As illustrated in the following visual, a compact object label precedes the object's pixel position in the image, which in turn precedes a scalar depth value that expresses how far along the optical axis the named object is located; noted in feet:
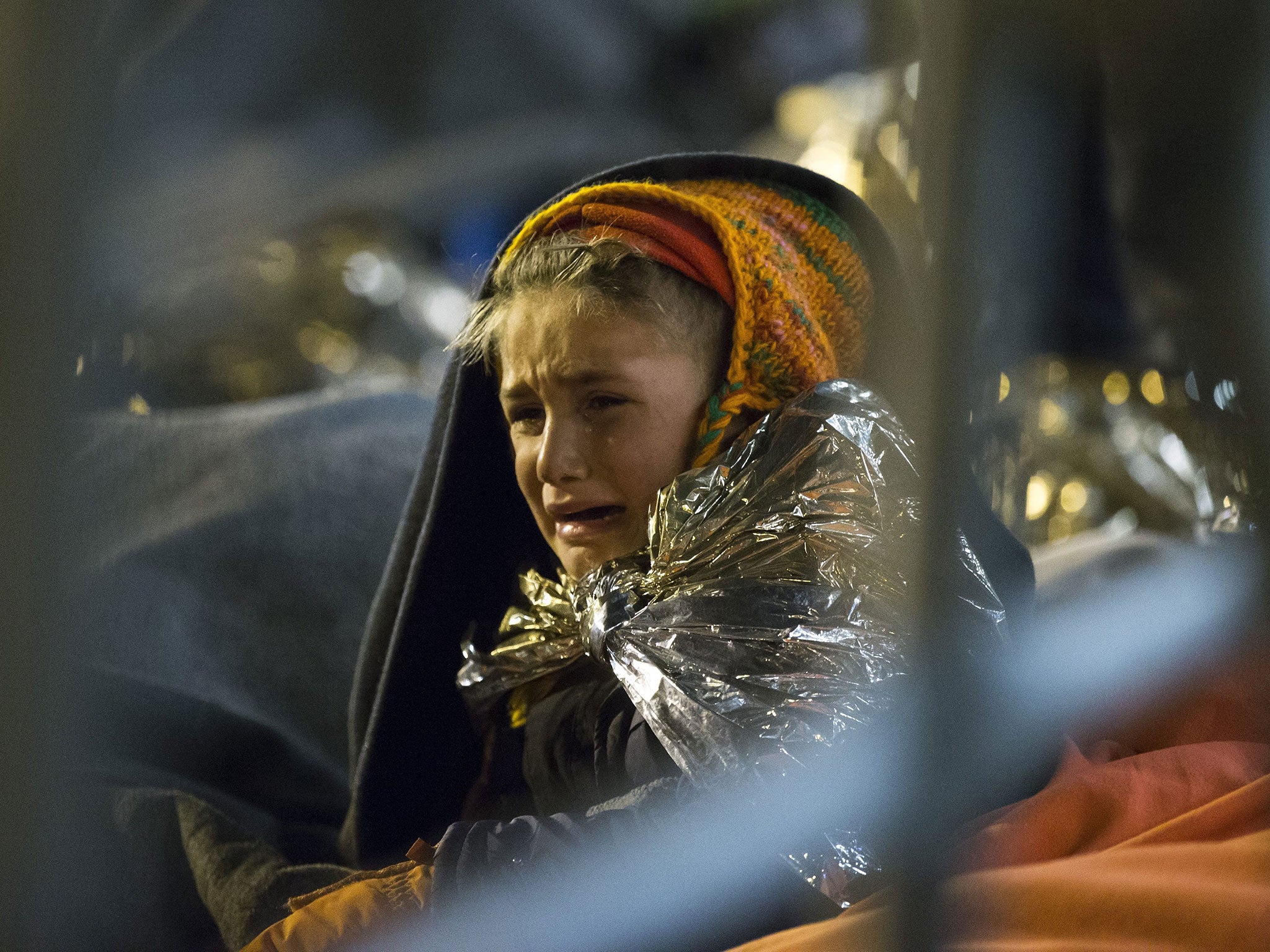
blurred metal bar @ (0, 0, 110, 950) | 7.70
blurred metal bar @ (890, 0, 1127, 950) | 6.97
